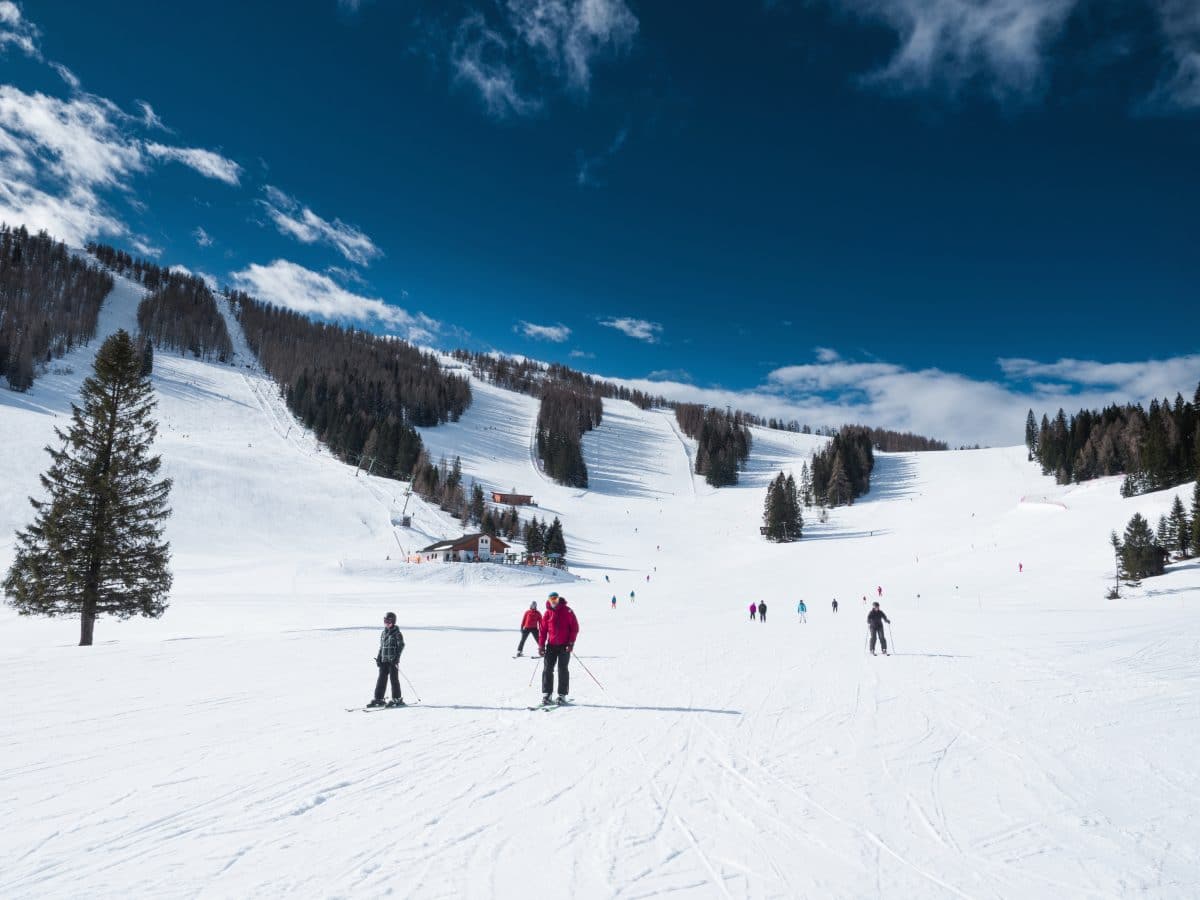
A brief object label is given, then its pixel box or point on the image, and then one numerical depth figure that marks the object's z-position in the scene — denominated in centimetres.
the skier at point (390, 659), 995
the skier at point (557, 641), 1020
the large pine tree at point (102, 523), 1969
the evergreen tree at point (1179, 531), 4666
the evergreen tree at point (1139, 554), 3903
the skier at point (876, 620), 1784
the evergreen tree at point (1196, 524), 4394
